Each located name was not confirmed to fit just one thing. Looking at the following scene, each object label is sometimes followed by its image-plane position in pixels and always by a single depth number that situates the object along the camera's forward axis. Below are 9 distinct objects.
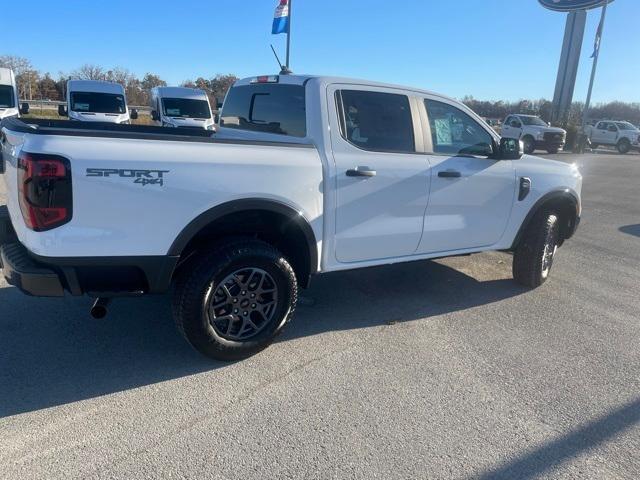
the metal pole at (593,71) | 32.19
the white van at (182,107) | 17.25
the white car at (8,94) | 14.37
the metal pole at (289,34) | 16.64
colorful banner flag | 16.58
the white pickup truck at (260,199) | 2.83
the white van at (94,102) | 16.06
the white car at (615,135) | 32.56
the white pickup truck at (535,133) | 26.42
